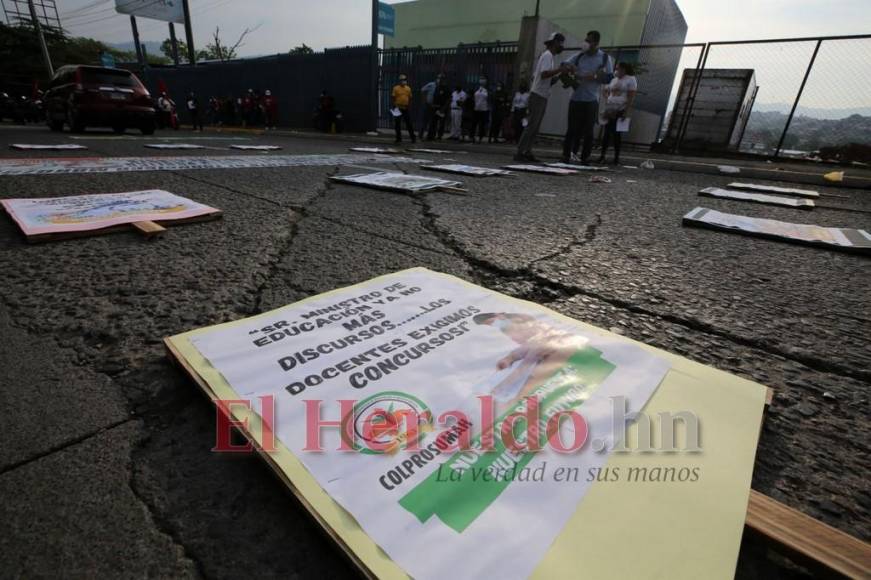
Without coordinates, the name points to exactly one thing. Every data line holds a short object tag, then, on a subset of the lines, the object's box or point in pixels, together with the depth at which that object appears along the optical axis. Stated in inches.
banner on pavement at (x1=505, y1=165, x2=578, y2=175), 163.8
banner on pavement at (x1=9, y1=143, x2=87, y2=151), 152.0
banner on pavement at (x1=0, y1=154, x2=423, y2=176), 105.5
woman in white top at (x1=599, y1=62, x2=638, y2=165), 210.5
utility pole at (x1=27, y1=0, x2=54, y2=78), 757.9
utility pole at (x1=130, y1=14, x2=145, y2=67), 709.9
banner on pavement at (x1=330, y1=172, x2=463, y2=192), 102.9
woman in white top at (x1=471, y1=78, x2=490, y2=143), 364.8
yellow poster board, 17.4
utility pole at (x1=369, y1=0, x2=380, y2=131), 429.0
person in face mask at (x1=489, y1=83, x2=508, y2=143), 389.1
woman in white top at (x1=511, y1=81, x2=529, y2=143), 361.4
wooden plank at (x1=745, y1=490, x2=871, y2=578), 17.0
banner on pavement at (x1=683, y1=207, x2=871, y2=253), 72.6
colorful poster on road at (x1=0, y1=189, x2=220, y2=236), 57.2
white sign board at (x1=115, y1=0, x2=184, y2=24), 689.6
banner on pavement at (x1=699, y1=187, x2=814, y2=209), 118.4
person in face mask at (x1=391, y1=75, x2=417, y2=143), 341.1
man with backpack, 187.9
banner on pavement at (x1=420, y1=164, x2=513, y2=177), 143.7
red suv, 262.5
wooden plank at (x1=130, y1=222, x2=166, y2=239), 56.3
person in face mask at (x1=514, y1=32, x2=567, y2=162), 188.4
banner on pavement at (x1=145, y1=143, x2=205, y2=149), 185.9
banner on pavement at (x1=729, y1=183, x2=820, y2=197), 142.8
